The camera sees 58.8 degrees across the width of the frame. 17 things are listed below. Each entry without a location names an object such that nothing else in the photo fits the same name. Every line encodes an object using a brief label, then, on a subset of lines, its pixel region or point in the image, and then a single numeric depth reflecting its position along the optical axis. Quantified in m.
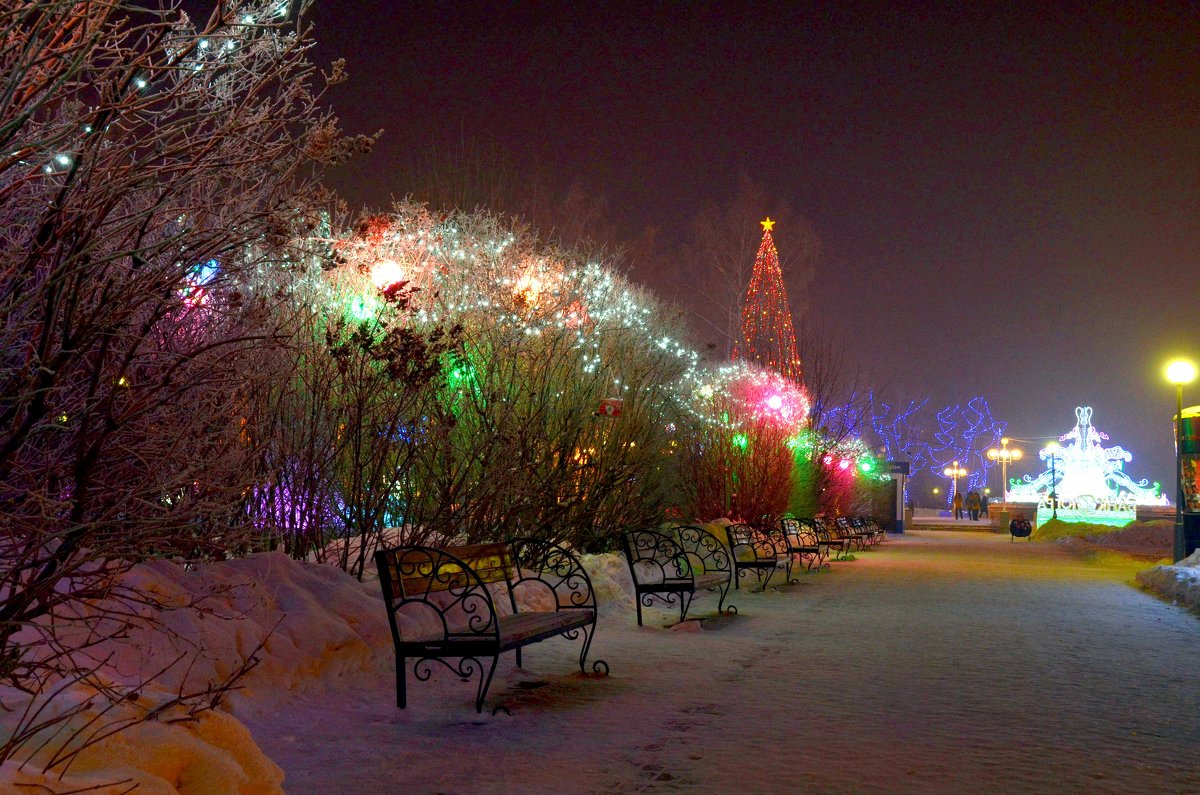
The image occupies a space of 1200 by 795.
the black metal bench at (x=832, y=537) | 21.73
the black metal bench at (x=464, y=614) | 6.43
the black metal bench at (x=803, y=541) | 19.14
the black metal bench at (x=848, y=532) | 26.13
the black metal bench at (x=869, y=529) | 28.94
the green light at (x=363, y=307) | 11.19
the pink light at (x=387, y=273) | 11.76
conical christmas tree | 26.12
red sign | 12.59
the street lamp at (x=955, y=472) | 76.64
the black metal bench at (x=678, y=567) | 10.69
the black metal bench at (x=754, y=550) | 14.42
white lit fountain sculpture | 43.91
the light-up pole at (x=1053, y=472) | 44.91
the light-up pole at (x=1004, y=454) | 61.93
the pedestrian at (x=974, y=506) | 58.99
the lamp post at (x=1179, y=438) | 18.45
